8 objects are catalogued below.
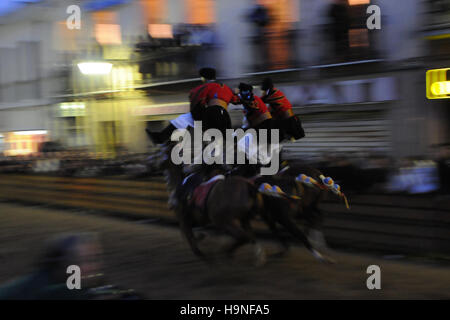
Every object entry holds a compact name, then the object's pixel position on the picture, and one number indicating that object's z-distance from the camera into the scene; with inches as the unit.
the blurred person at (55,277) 129.7
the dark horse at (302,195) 269.9
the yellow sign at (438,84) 423.8
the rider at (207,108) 266.4
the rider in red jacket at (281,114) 287.1
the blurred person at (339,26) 507.2
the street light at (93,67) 576.7
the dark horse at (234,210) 243.8
